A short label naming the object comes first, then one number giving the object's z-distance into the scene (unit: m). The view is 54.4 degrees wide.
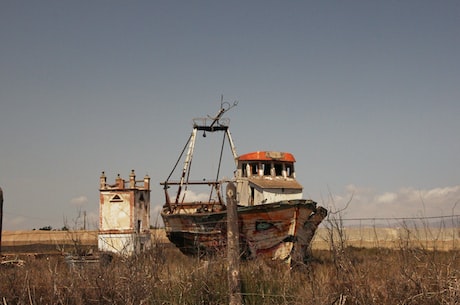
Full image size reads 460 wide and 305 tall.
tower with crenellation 31.34
